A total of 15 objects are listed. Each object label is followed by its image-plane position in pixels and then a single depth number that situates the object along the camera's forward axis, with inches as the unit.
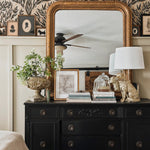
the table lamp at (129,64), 94.5
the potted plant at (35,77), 93.4
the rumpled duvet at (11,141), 57.4
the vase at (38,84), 93.2
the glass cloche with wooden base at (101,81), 106.8
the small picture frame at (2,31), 111.0
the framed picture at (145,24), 110.9
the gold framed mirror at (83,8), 108.0
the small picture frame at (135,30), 111.1
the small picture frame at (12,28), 110.5
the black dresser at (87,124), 90.4
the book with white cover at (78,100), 92.3
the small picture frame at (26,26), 111.0
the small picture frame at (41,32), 110.8
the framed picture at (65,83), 102.0
